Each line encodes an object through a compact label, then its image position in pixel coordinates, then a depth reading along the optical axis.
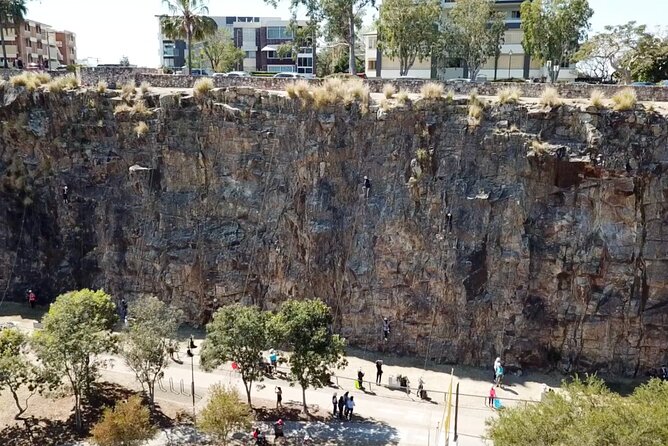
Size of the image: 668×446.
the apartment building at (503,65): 49.00
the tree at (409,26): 42.94
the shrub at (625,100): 28.94
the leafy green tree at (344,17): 42.72
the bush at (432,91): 31.69
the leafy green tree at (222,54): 69.75
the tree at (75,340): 23.39
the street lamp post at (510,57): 49.66
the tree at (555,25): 41.88
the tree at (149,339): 24.30
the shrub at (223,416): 21.70
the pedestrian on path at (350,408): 25.14
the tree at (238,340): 24.11
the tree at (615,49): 39.75
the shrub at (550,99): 30.08
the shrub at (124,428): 21.27
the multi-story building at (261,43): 75.72
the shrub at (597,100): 29.23
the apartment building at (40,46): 68.19
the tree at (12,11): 46.28
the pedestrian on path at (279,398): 25.86
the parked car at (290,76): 36.33
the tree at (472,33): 44.12
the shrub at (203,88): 34.66
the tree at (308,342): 24.16
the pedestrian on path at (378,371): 28.49
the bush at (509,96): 30.91
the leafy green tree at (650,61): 37.97
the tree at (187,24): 40.25
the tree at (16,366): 23.25
